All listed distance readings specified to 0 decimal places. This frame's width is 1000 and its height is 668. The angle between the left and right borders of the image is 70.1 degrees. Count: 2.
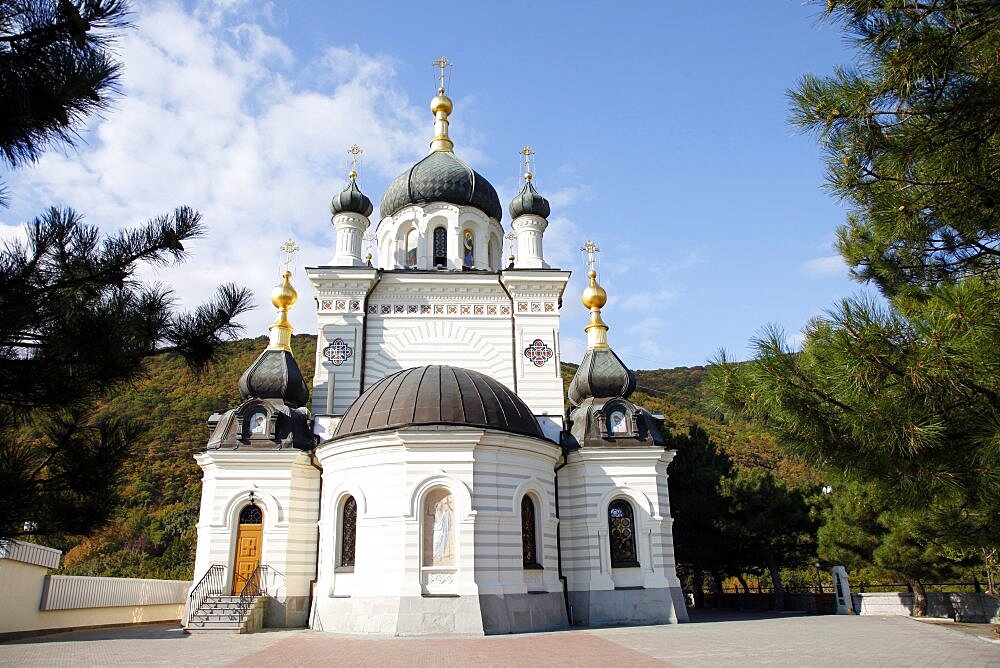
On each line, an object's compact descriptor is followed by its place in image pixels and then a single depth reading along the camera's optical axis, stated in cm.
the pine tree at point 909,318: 527
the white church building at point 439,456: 1494
